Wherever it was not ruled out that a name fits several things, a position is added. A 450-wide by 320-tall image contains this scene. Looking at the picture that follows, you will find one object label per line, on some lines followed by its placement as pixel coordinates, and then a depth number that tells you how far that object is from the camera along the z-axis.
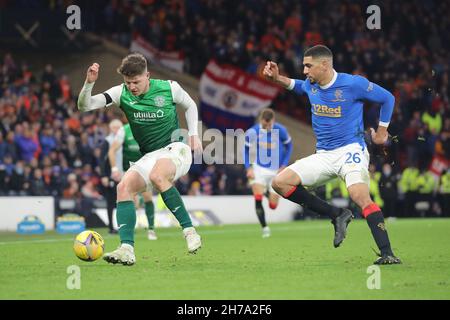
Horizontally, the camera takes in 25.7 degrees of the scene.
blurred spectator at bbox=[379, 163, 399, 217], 26.36
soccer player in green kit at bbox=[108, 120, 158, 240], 16.83
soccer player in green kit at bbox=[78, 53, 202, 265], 10.54
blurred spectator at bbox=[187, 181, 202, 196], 24.22
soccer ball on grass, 10.77
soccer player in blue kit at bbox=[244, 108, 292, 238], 17.91
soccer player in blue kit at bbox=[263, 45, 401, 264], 10.83
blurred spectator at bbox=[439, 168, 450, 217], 27.22
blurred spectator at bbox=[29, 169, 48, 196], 21.67
